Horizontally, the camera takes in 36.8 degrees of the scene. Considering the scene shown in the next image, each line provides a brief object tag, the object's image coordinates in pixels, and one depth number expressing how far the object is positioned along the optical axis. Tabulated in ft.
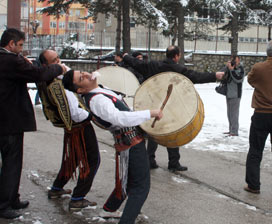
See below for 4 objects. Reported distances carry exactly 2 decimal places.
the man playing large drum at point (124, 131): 11.08
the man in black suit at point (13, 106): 12.69
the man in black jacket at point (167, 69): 18.66
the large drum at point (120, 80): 17.51
